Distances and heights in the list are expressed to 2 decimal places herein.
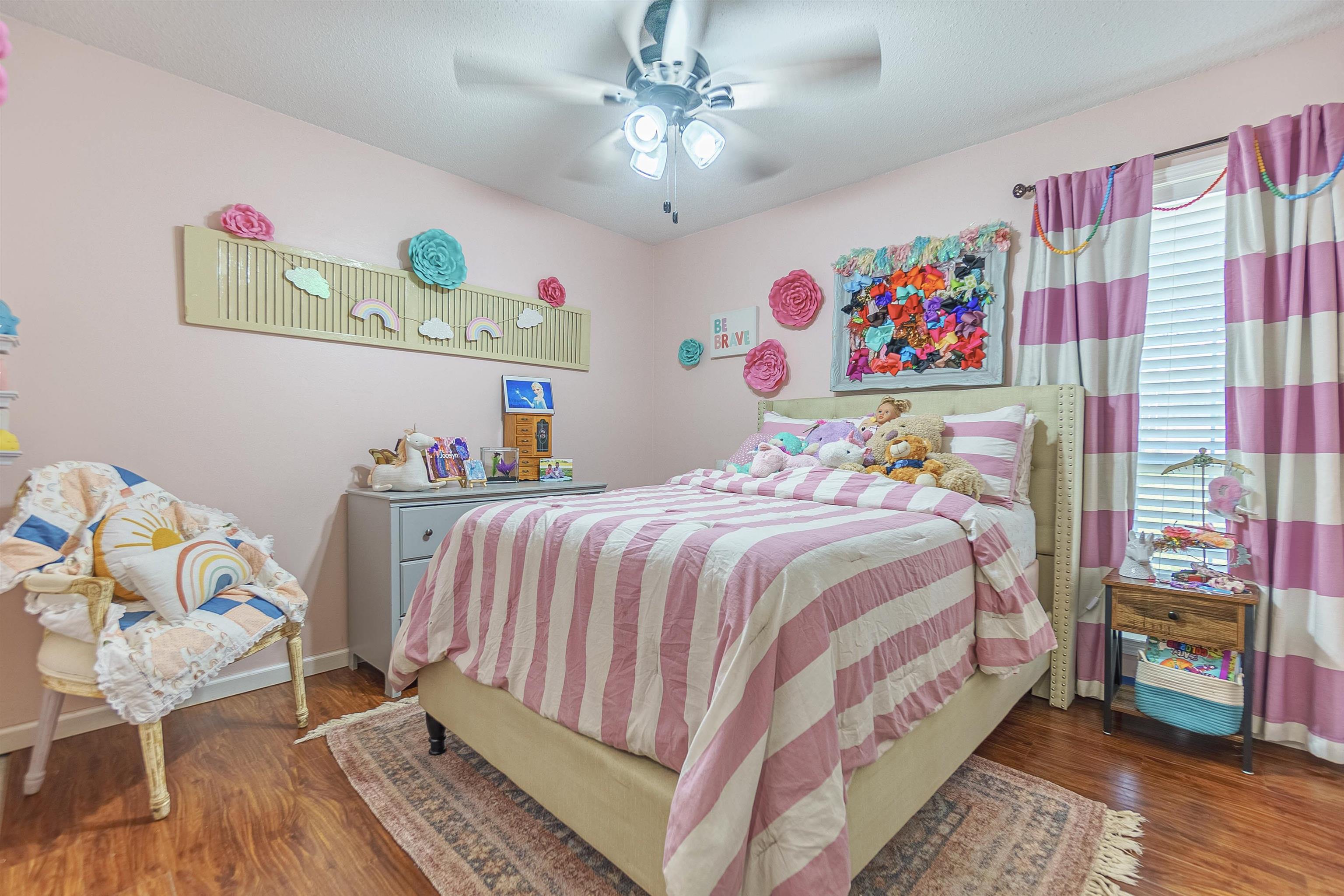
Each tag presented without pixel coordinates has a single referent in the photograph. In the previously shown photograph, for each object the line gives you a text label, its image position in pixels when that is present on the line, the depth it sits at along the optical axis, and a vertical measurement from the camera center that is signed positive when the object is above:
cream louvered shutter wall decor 2.46 +0.60
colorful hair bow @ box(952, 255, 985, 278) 2.83 +0.76
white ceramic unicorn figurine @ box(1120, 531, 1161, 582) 2.23 -0.47
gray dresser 2.51 -0.52
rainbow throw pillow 1.80 -0.45
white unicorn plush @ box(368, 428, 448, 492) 2.74 -0.19
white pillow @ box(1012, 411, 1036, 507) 2.42 -0.13
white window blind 2.31 +0.30
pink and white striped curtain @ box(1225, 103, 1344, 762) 2.00 +0.08
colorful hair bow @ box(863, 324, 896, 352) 3.12 +0.48
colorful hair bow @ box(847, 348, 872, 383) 3.21 +0.34
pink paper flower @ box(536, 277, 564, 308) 3.61 +0.82
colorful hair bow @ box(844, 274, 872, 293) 3.20 +0.77
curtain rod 2.69 +1.06
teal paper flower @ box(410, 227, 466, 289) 3.02 +0.86
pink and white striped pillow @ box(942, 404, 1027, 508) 2.29 -0.06
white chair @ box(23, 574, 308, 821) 1.69 -0.67
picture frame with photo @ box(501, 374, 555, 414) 3.42 +0.19
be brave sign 3.77 +0.61
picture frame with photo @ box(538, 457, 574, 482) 3.41 -0.23
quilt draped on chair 1.68 -0.56
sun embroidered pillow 1.85 -0.34
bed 1.26 -0.80
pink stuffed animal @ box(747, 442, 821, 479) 2.62 -0.14
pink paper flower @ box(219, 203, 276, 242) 2.47 +0.85
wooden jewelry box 3.39 -0.06
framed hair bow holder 2.79 +0.56
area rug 1.48 -1.10
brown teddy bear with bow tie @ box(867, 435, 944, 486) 2.22 -0.13
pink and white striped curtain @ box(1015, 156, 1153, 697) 2.41 +0.39
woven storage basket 2.01 -0.92
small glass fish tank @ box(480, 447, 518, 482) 3.28 -0.19
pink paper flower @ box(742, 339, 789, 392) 3.59 +0.37
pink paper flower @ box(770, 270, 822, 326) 3.44 +0.75
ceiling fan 1.92 +1.22
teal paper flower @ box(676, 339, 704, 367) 4.05 +0.52
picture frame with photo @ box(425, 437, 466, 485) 2.91 -0.16
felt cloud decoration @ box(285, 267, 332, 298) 2.67 +0.66
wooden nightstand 1.96 -0.65
